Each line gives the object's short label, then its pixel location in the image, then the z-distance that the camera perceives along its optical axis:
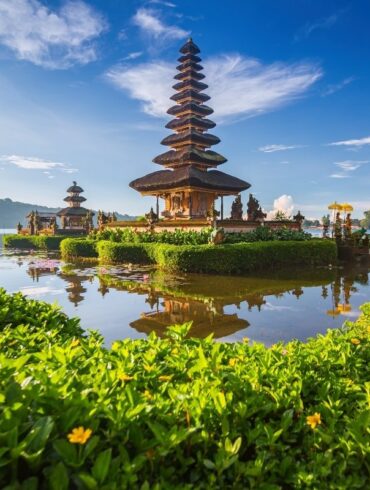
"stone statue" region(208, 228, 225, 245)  16.66
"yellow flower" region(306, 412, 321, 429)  1.76
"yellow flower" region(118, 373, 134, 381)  1.93
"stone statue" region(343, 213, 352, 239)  22.74
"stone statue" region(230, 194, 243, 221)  27.20
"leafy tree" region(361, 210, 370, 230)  131.49
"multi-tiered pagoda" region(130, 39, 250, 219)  26.09
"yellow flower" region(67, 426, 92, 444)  1.34
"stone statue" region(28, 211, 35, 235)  42.64
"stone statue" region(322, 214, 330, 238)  25.19
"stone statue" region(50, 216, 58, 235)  40.56
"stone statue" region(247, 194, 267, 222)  26.98
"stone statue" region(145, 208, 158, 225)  23.66
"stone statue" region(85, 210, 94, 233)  40.52
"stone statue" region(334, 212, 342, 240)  22.80
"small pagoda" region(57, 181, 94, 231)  48.28
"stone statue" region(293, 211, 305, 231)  25.25
